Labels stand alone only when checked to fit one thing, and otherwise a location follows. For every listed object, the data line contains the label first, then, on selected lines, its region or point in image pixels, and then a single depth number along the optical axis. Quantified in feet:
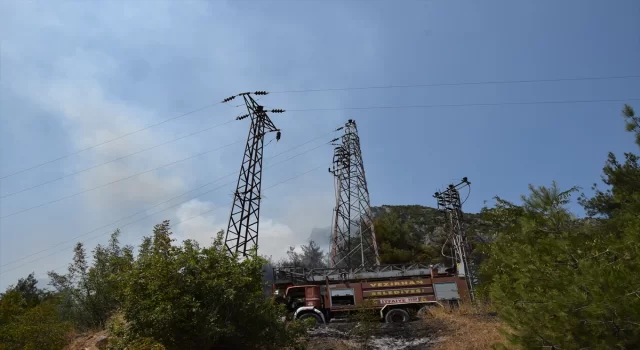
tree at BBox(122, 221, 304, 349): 28.07
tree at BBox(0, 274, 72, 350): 34.60
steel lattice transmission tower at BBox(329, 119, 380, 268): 101.91
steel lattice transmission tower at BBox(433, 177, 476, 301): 62.90
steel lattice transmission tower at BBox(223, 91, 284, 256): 70.23
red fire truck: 60.80
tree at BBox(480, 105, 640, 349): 15.98
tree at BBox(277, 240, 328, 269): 172.04
